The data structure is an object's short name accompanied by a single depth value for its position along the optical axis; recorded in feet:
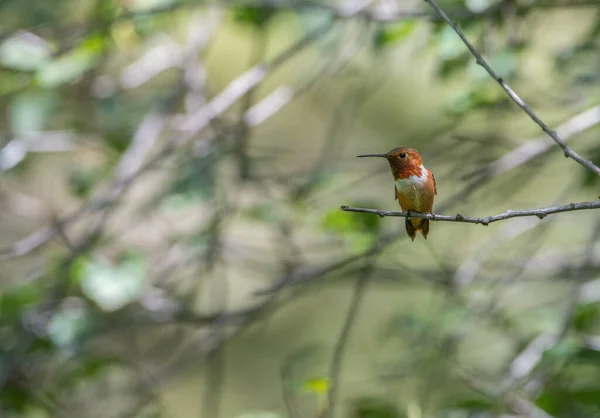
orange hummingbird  16.33
